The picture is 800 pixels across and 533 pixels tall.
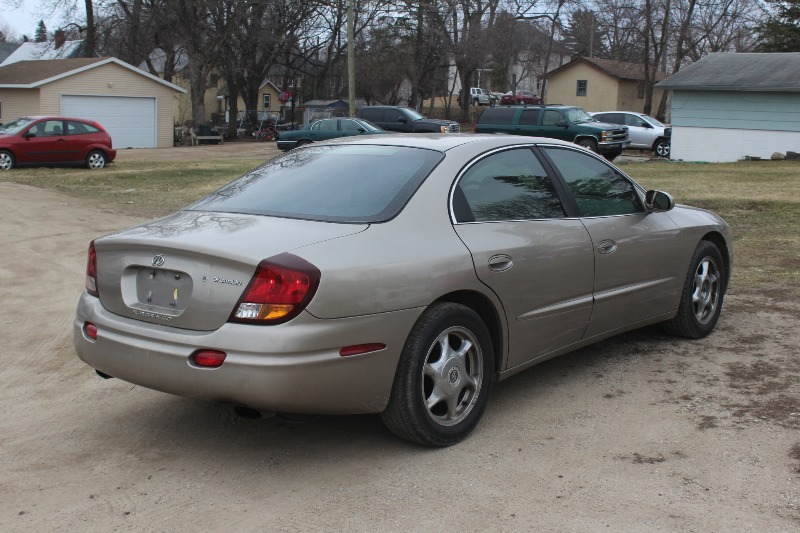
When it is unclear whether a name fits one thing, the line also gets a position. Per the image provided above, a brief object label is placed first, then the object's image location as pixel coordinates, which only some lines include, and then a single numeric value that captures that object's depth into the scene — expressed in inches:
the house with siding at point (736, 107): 1068.5
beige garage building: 1526.8
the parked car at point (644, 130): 1258.0
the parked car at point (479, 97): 2819.9
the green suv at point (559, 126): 1091.9
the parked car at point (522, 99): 2466.8
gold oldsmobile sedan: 152.4
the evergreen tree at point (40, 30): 4020.7
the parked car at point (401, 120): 1261.6
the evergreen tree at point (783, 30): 1628.9
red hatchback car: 959.0
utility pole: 1389.0
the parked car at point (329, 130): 1193.4
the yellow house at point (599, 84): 2405.3
